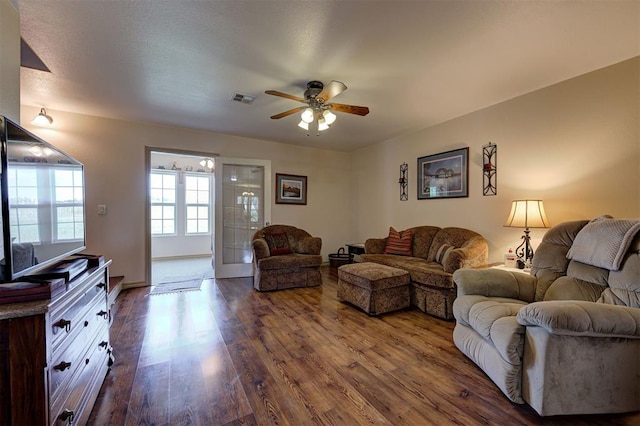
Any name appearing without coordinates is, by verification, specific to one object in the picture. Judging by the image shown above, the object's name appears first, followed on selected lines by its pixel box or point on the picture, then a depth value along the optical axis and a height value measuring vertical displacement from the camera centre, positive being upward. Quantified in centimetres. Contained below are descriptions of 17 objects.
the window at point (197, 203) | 677 +18
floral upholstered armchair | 375 -75
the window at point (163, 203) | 641 +16
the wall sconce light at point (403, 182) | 438 +48
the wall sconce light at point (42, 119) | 321 +114
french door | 438 +1
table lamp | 254 -9
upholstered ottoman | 287 -92
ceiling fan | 250 +106
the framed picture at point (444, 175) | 351 +51
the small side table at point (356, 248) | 498 -78
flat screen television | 108 +3
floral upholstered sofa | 278 -63
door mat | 370 -118
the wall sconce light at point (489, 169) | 318 +51
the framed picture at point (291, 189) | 499 +41
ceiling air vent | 289 +130
